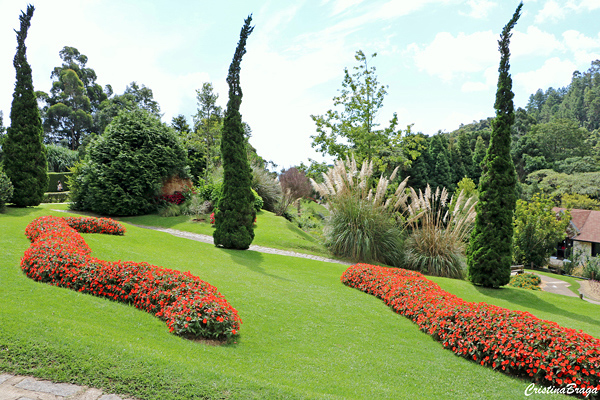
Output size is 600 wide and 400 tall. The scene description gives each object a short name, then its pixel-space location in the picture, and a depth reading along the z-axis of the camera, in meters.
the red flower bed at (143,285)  4.41
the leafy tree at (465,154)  37.46
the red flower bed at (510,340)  4.05
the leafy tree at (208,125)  21.11
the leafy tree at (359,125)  18.89
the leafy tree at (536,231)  19.12
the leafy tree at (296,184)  25.47
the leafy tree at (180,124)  25.70
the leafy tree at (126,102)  43.84
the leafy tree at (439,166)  32.34
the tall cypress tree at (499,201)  8.95
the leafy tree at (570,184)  31.22
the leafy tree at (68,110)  46.91
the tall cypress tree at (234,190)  10.88
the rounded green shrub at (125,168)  16.67
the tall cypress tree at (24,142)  12.68
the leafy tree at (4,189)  11.48
